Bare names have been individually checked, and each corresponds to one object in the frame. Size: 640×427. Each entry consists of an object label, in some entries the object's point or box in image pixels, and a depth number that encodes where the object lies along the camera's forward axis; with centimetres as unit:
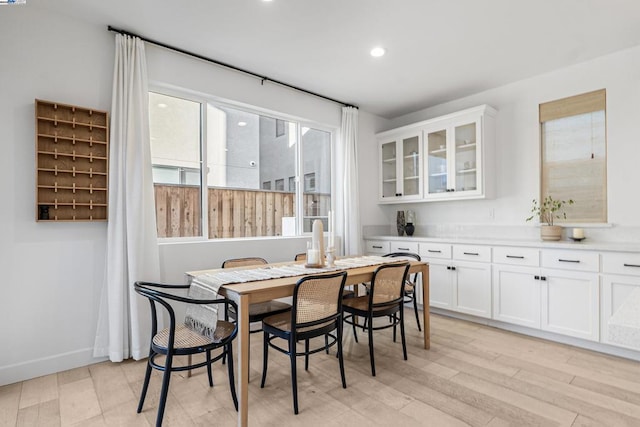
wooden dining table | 191
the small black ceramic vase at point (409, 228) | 470
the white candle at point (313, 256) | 277
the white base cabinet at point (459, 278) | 369
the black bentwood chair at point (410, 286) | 338
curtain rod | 289
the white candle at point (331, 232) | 278
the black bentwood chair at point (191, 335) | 189
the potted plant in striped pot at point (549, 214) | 346
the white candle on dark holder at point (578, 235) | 330
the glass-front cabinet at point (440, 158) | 396
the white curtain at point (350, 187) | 460
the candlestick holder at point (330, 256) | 287
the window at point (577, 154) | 340
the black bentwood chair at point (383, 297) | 262
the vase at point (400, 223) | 484
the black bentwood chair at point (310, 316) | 212
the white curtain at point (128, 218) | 277
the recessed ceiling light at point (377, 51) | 316
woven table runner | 222
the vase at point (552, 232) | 345
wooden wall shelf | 256
